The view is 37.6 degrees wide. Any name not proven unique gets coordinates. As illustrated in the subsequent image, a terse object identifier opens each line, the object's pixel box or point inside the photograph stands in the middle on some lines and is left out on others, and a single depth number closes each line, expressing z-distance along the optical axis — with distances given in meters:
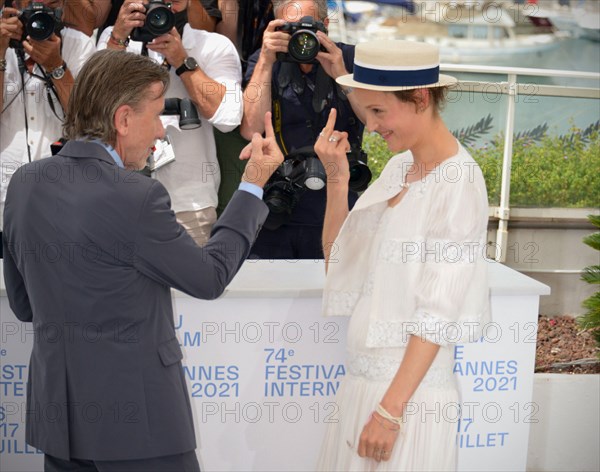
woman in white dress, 2.16
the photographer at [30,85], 3.57
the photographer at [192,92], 3.58
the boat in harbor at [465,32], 16.36
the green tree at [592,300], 3.86
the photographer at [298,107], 3.66
